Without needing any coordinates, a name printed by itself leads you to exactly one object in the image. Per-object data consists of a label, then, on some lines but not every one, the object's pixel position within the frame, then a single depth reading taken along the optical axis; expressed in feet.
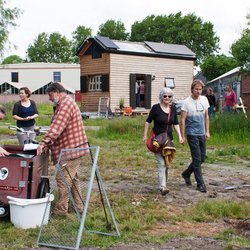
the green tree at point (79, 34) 281.94
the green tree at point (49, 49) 266.62
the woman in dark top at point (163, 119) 20.03
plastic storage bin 15.01
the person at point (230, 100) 59.52
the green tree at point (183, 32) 205.62
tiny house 78.36
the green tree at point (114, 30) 226.21
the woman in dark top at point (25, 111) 24.32
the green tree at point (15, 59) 309.21
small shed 90.49
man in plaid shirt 16.09
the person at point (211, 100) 55.93
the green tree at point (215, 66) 137.13
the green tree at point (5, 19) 86.82
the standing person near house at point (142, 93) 82.53
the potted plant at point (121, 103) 78.32
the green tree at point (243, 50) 49.88
